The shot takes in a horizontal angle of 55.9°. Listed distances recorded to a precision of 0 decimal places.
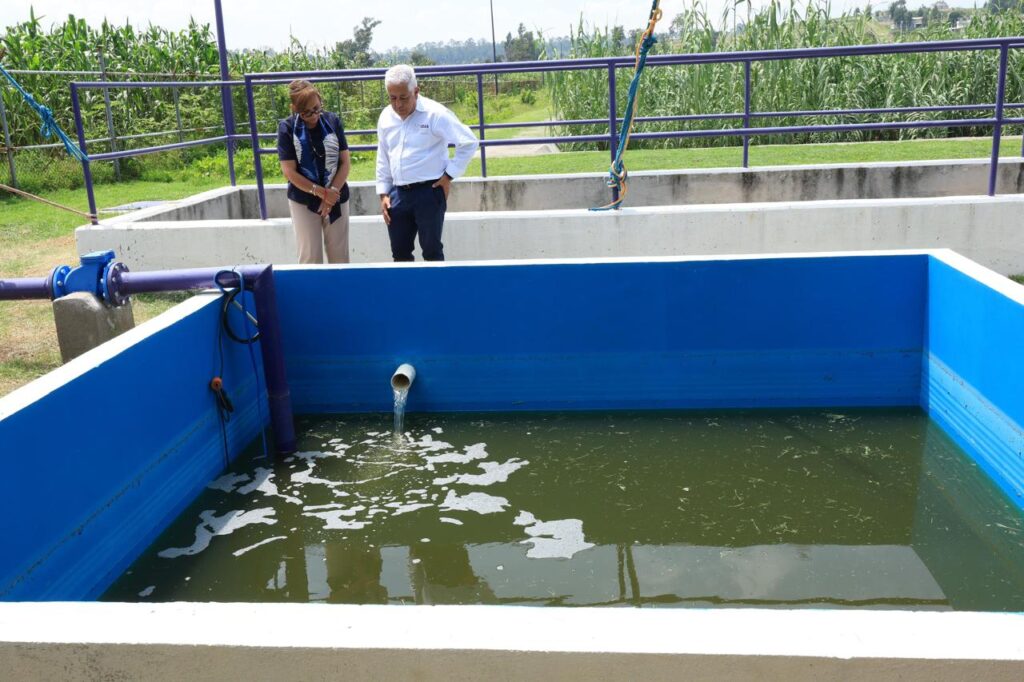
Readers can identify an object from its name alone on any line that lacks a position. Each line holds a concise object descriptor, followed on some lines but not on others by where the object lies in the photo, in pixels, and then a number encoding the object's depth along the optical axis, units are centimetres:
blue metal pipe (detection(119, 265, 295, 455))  484
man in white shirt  614
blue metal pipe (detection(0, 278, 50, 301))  539
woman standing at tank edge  620
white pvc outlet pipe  520
